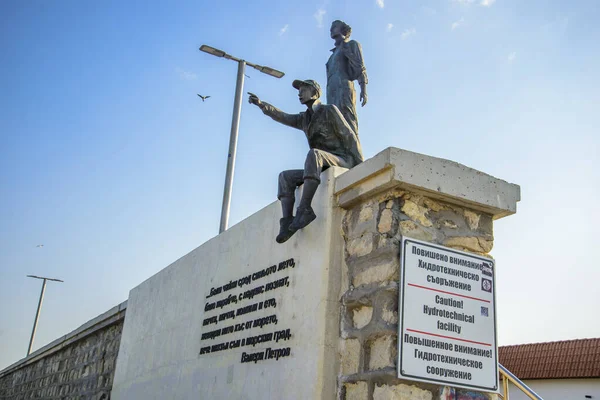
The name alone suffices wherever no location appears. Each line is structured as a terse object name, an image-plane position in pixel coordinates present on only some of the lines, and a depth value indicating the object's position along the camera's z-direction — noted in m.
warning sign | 3.81
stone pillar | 3.88
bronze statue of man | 4.54
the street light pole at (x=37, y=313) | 28.09
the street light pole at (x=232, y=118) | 9.64
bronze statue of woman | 6.66
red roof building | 18.17
